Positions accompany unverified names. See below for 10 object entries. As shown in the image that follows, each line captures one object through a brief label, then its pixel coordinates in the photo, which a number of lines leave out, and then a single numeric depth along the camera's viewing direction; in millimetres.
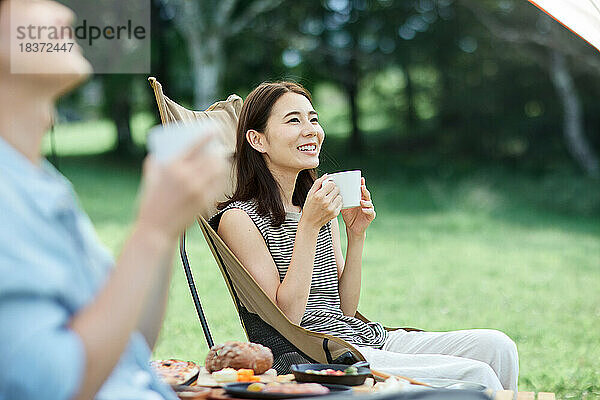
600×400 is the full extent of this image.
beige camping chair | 2268
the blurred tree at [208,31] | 13133
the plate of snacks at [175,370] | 1968
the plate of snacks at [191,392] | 1815
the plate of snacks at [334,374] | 1980
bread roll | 2076
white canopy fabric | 2582
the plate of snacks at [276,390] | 1783
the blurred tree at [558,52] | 12484
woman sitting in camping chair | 2350
